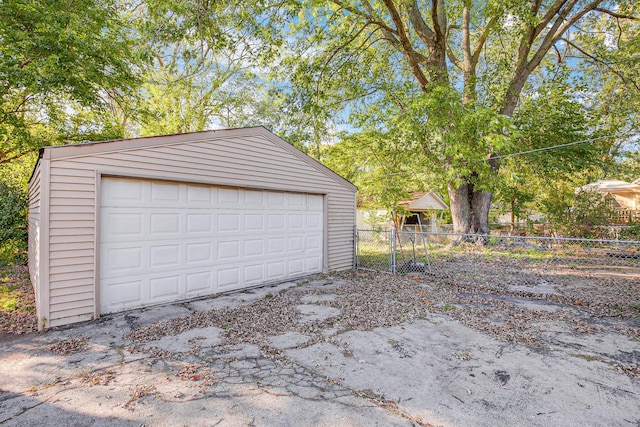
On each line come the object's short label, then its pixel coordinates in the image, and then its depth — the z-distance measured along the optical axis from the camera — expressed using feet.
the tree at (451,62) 26.25
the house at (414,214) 50.90
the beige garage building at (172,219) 13.20
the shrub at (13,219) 26.23
